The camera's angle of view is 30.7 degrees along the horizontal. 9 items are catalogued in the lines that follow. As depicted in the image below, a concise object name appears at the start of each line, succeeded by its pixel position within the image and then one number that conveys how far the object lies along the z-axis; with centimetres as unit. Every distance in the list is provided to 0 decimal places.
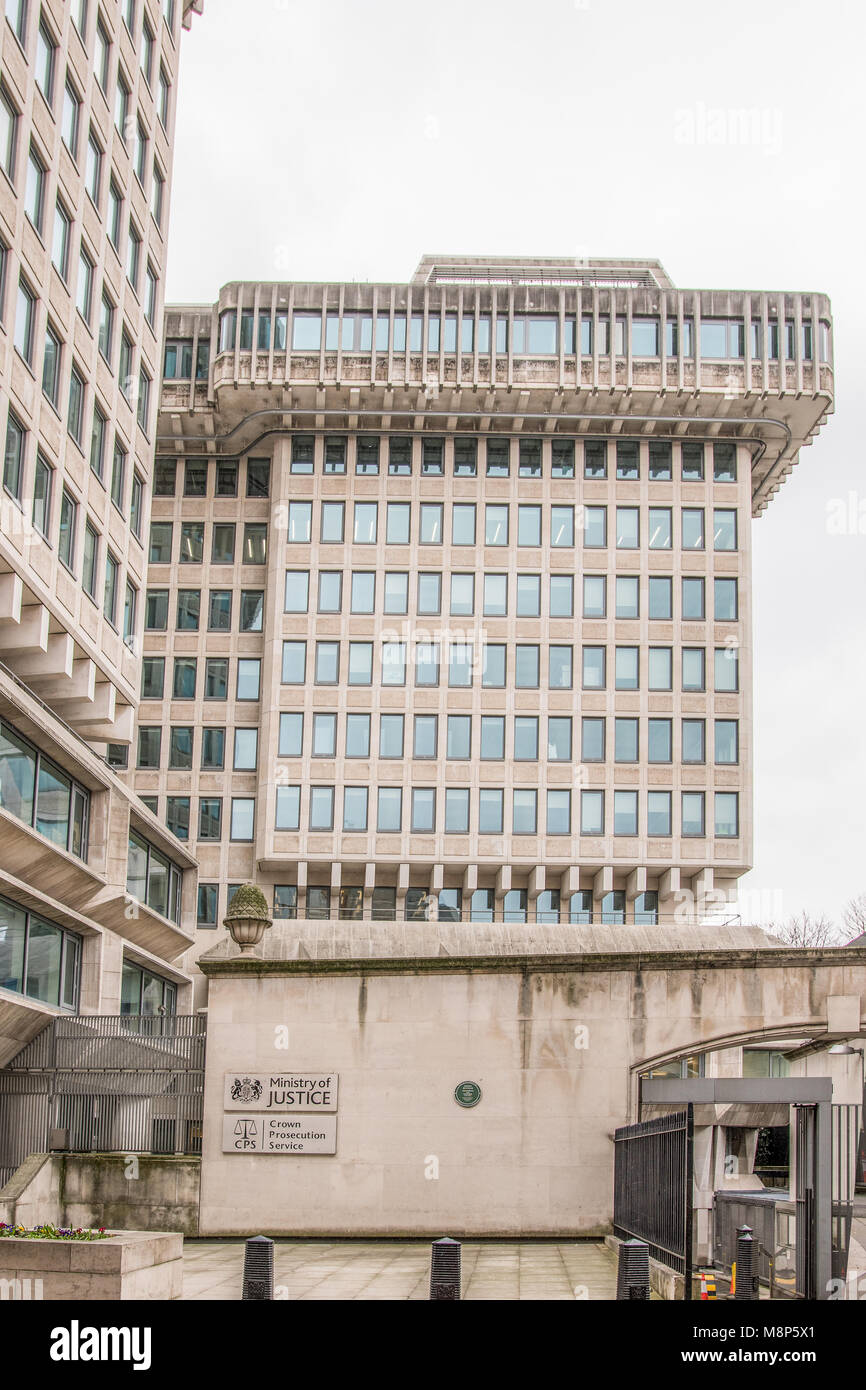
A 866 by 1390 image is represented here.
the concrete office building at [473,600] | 5875
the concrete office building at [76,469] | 3166
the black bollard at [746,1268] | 1499
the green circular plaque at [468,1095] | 2622
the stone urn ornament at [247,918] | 2789
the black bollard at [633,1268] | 1517
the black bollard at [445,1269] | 1506
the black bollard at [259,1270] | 1465
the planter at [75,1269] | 1560
